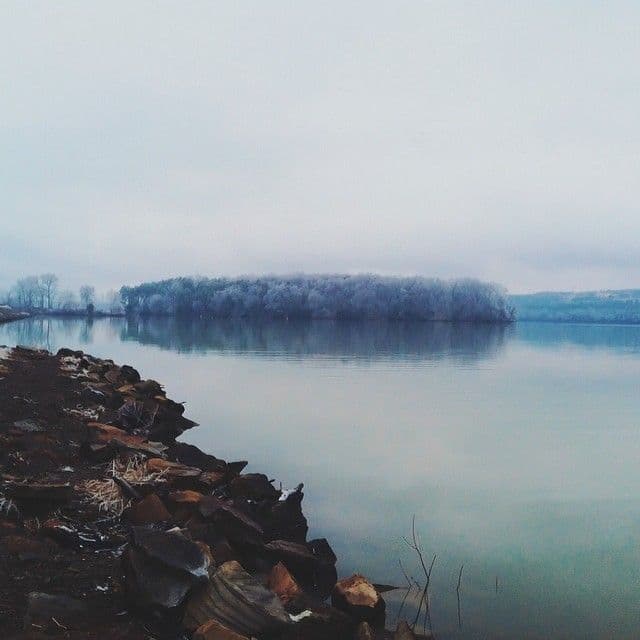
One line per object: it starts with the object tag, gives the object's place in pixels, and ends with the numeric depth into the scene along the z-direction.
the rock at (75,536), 5.32
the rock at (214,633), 3.87
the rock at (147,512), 6.11
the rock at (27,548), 4.88
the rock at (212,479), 7.86
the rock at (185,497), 6.61
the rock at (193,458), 10.15
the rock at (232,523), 6.07
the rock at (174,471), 7.68
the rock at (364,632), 4.55
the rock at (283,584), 5.06
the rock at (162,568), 4.26
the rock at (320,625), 4.43
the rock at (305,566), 6.08
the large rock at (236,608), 4.23
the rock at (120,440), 8.41
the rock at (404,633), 4.62
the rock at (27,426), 9.30
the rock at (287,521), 7.30
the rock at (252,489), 8.14
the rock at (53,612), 3.93
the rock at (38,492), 5.87
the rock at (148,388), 16.83
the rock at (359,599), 5.14
